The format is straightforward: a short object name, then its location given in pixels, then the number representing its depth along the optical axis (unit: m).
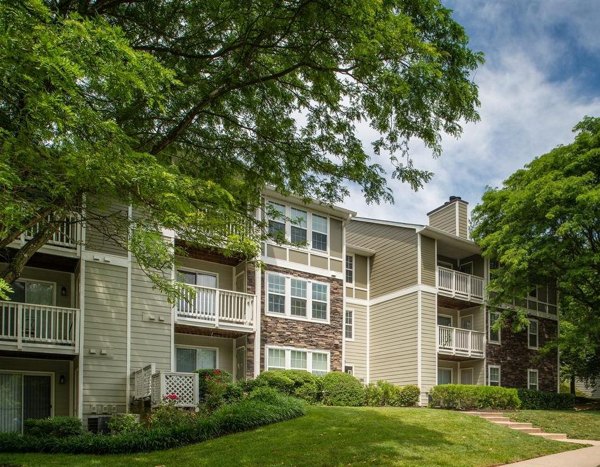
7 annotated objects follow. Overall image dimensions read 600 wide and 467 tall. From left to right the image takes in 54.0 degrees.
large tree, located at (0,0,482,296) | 6.36
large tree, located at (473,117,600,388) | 21.62
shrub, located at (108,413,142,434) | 13.98
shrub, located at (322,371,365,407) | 19.78
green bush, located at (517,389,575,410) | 24.89
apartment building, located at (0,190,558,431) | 16.17
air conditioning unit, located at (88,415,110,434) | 15.41
